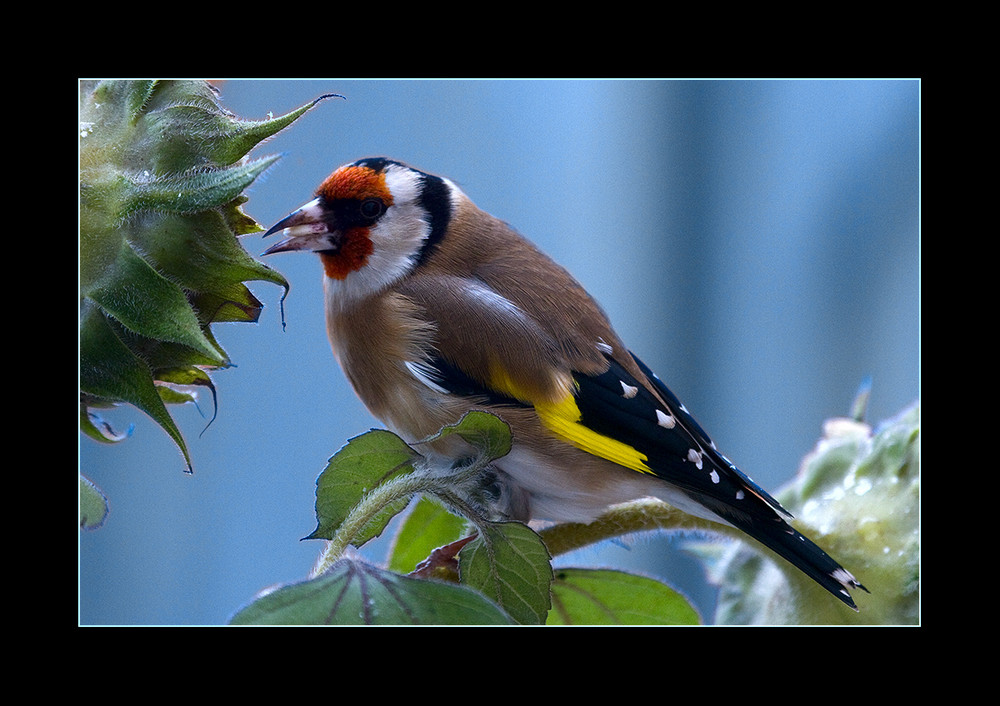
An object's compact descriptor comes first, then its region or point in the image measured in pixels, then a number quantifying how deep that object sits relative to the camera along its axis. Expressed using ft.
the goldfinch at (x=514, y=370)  10.74
